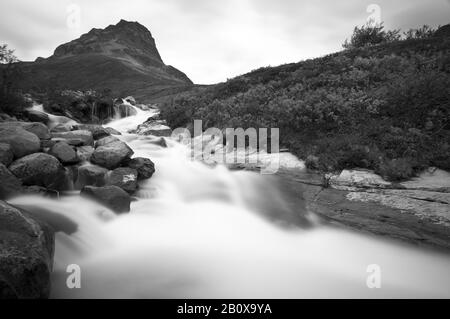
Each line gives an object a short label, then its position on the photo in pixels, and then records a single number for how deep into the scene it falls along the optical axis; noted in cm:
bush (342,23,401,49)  2726
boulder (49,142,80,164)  820
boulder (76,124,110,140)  1116
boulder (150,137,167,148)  1302
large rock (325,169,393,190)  747
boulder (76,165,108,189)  796
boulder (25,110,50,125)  1338
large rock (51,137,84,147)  914
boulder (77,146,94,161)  884
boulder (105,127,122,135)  1436
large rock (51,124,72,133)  1111
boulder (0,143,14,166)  680
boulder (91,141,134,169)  861
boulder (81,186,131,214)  691
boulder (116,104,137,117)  2447
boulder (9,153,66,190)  684
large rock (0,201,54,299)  346
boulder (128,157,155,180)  897
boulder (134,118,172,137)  1570
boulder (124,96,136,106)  3120
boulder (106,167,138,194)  794
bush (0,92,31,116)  1207
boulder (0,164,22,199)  614
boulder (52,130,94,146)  983
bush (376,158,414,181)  734
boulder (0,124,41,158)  738
